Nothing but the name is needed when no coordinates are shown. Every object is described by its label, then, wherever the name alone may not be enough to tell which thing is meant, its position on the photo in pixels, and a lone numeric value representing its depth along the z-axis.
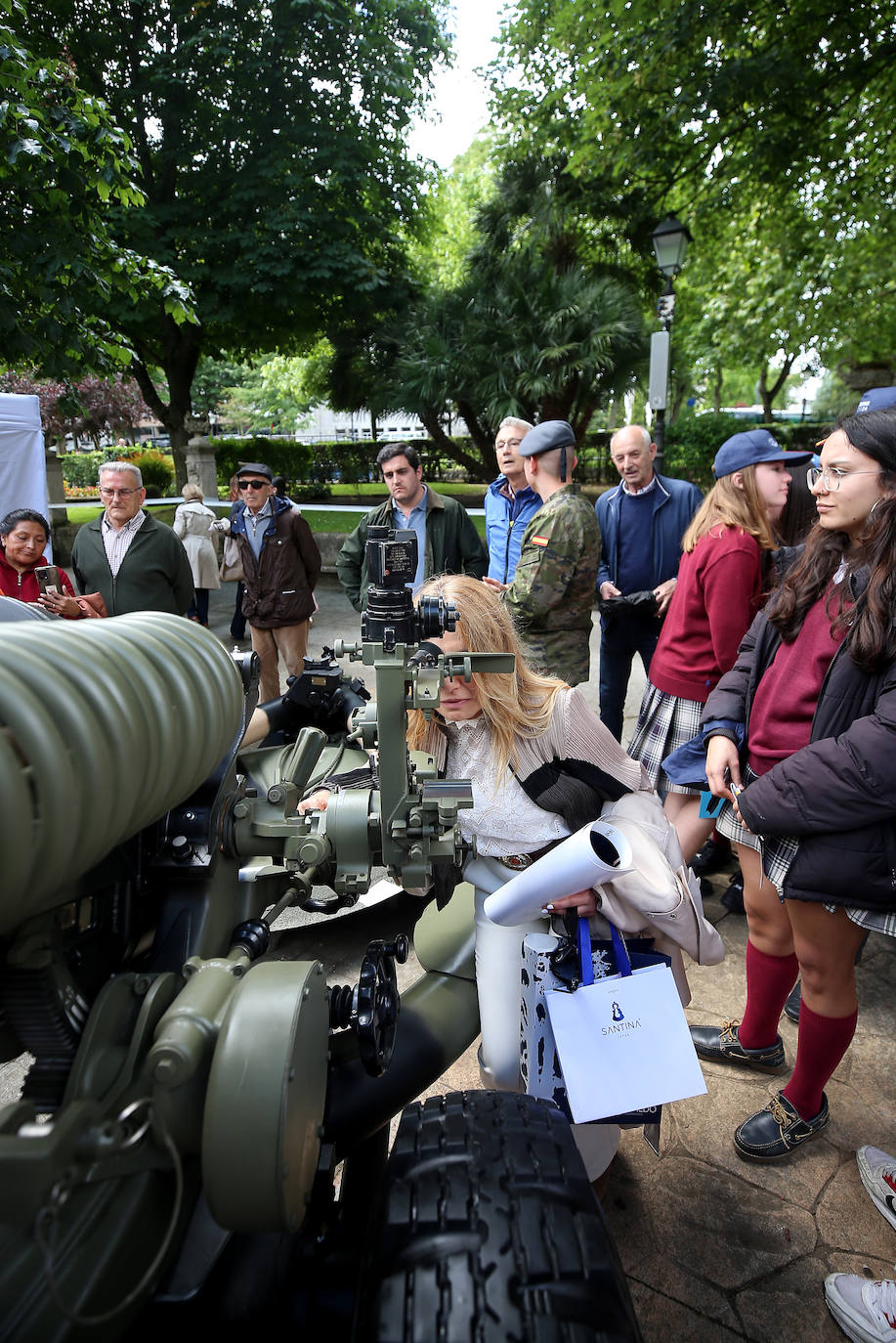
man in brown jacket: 5.84
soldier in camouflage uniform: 3.77
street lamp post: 8.52
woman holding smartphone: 4.06
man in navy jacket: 4.37
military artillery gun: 0.80
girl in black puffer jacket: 1.88
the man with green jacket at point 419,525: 4.58
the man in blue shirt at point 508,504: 4.59
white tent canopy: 6.98
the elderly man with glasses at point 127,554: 4.68
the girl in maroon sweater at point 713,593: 3.18
